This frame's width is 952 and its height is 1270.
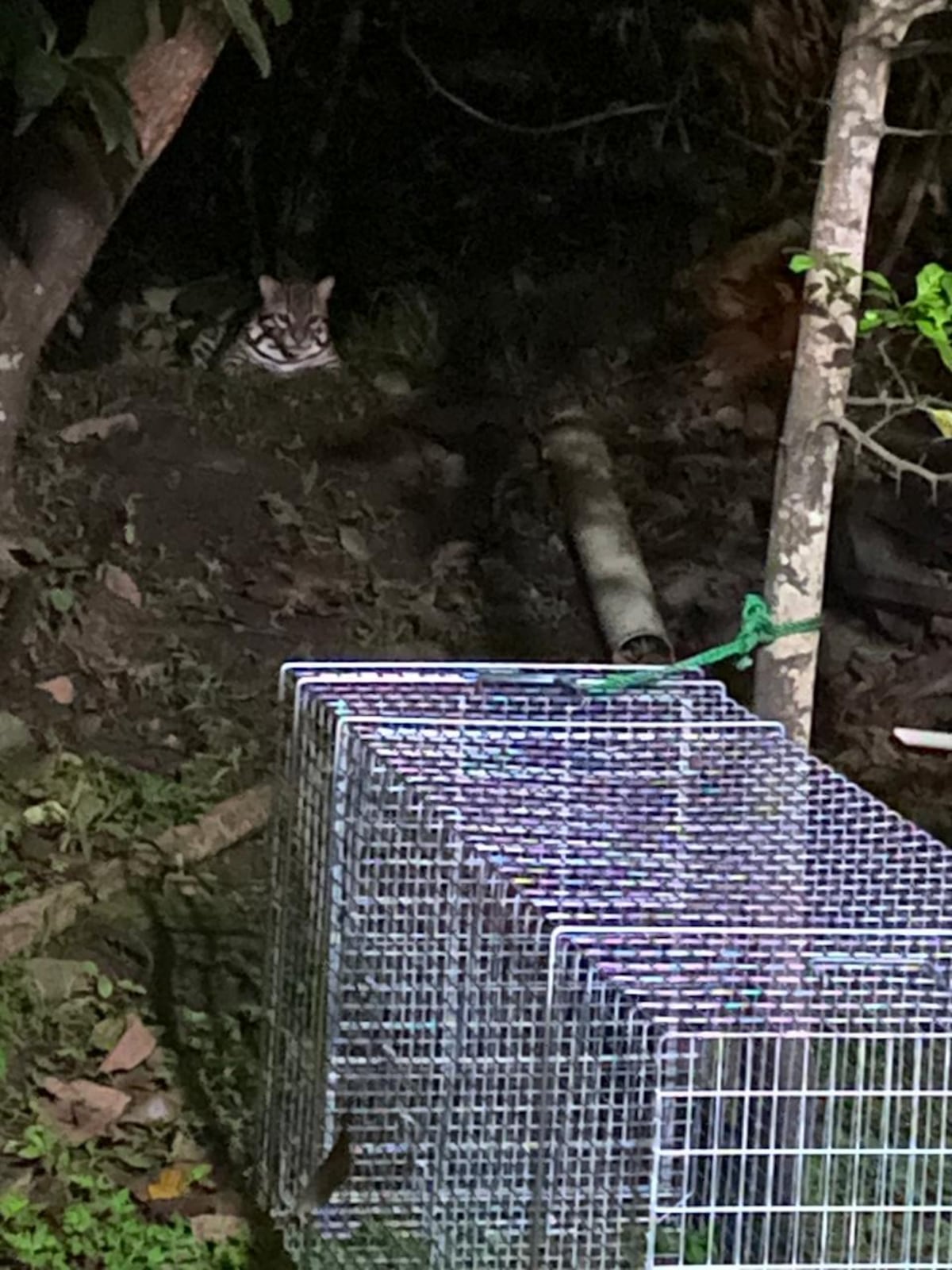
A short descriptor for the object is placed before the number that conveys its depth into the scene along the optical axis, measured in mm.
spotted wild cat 6602
